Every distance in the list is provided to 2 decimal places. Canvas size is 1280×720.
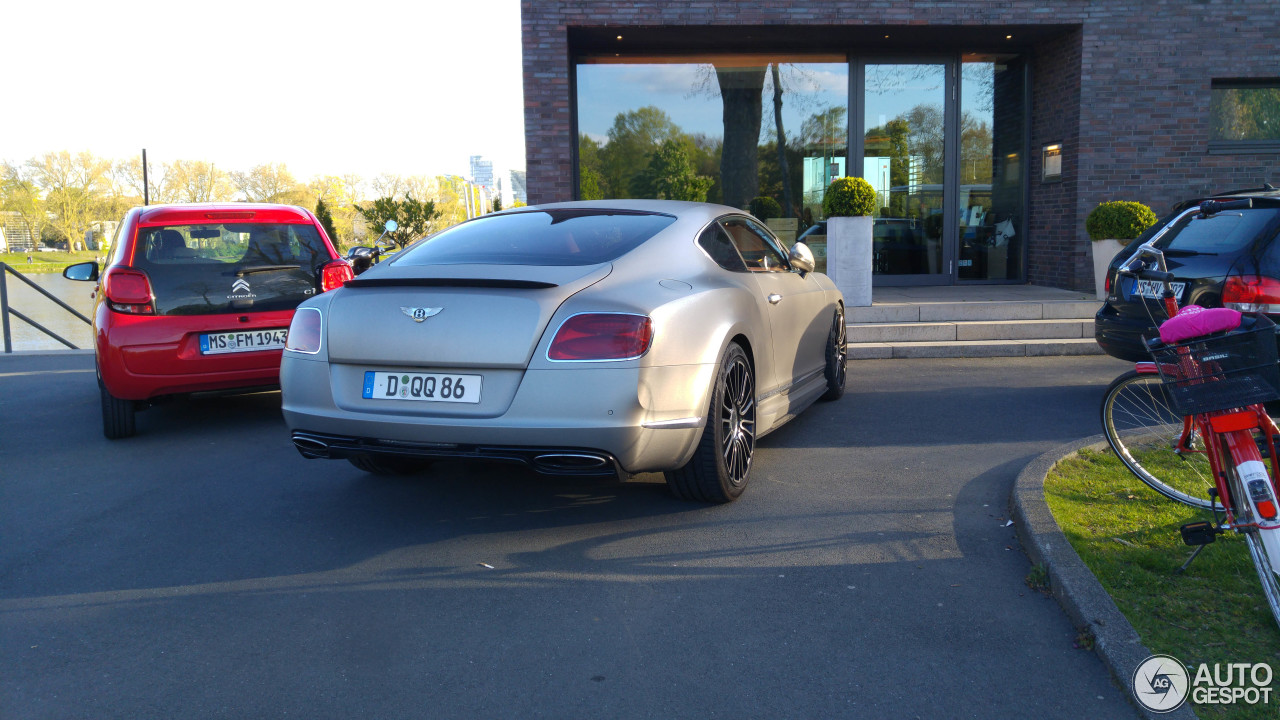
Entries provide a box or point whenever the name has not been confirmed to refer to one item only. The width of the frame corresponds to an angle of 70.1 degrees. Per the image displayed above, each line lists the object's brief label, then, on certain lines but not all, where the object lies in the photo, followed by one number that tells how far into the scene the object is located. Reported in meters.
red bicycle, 2.91
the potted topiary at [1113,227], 10.91
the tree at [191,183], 65.06
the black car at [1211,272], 5.71
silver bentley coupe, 3.73
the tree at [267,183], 70.38
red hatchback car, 6.15
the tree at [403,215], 34.62
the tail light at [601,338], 3.75
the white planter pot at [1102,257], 11.00
